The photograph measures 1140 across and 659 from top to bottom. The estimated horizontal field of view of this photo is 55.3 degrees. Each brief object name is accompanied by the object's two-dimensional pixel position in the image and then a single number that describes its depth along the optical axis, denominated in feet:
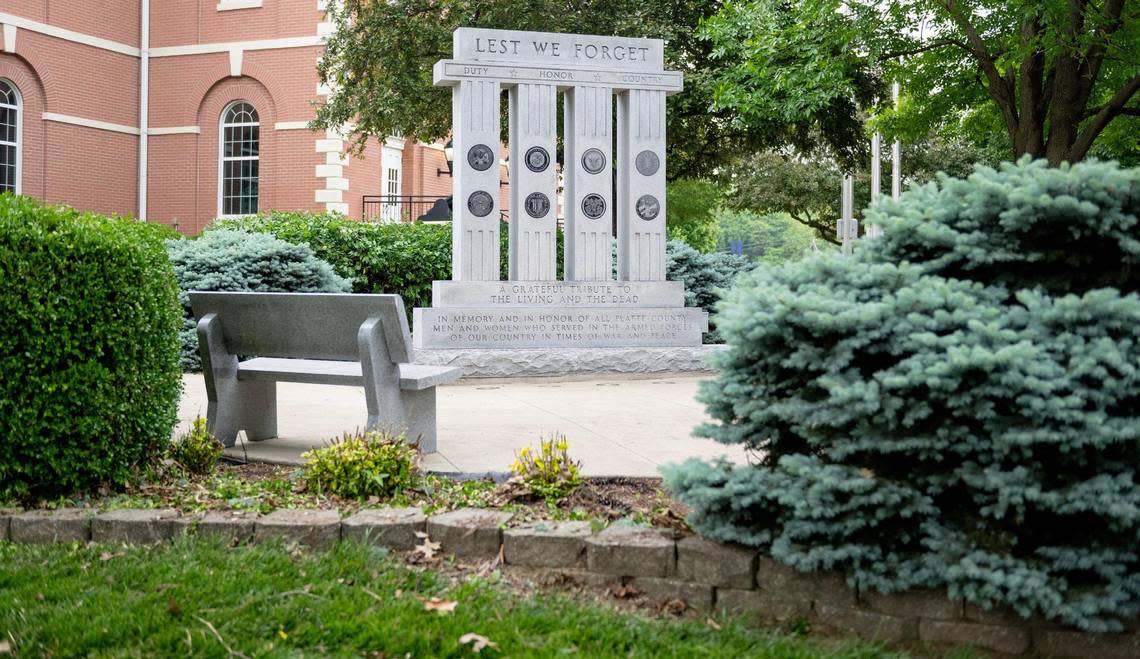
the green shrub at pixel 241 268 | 39.14
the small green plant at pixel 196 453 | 17.07
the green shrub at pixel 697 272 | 52.03
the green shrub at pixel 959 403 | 10.56
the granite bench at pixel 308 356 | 19.36
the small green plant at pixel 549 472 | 14.71
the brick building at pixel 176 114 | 90.74
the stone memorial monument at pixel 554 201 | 40.06
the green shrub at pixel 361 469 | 14.99
